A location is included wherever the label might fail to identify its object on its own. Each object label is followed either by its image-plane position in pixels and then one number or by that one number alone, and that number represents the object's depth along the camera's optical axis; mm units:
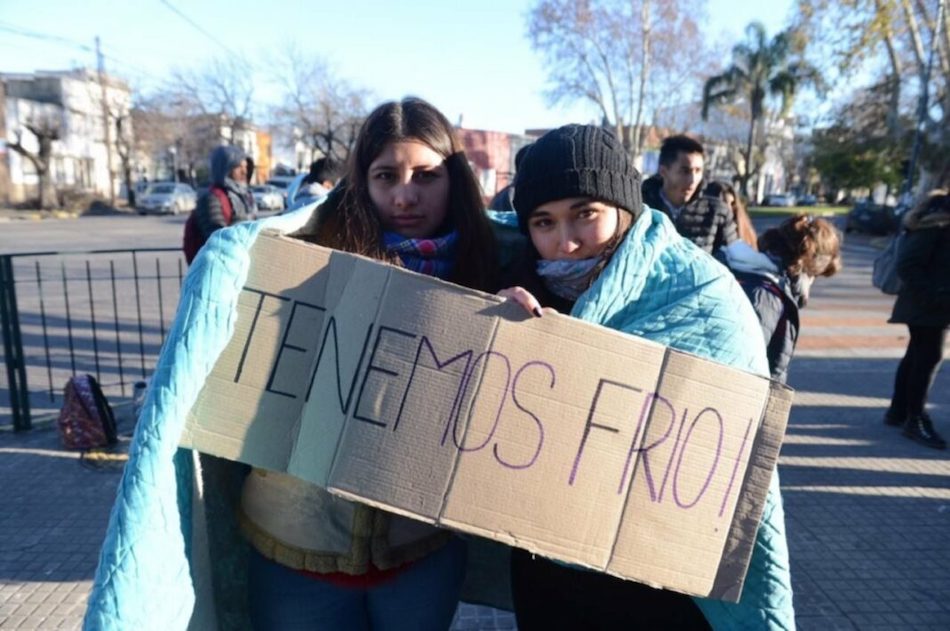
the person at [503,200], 4027
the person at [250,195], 5325
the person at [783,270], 3111
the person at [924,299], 4496
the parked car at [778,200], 55031
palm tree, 40844
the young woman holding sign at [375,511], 1453
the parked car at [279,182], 38156
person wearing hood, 4812
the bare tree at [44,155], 30078
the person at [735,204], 4492
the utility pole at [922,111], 19019
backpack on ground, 4391
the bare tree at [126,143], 36500
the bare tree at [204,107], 42750
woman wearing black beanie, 1311
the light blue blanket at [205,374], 1203
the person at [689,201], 4184
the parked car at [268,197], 32000
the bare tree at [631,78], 30609
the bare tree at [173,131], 40375
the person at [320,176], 5668
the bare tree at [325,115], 40000
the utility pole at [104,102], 36566
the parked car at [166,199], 31906
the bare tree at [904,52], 15945
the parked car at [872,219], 26219
